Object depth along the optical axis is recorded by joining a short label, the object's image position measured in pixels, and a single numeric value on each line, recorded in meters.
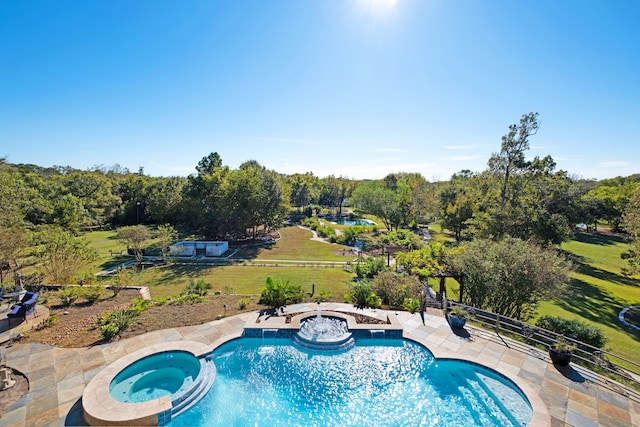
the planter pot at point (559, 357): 8.65
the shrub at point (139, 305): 12.28
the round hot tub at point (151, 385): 6.71
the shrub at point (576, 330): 10.47
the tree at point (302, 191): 63.04
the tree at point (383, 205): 43.28
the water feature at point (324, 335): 10.44
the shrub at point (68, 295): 13.21
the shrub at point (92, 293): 13.70
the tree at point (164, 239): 26.58
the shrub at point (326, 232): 39.25
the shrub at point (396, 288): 13.98
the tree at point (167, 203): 43.28
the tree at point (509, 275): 11.58
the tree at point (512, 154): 22.55
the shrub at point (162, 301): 13.55
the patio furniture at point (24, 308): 10.80
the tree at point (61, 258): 15.87
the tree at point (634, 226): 18.66
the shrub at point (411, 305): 13.17
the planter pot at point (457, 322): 11.22
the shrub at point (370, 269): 20.69
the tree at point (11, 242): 15.74
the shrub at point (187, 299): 13.74
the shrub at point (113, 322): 10.10
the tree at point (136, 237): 25.30
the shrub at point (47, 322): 10.88
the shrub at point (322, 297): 14.41
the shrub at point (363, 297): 13.65
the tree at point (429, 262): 14.62
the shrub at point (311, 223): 46.91
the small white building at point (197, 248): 29.31
